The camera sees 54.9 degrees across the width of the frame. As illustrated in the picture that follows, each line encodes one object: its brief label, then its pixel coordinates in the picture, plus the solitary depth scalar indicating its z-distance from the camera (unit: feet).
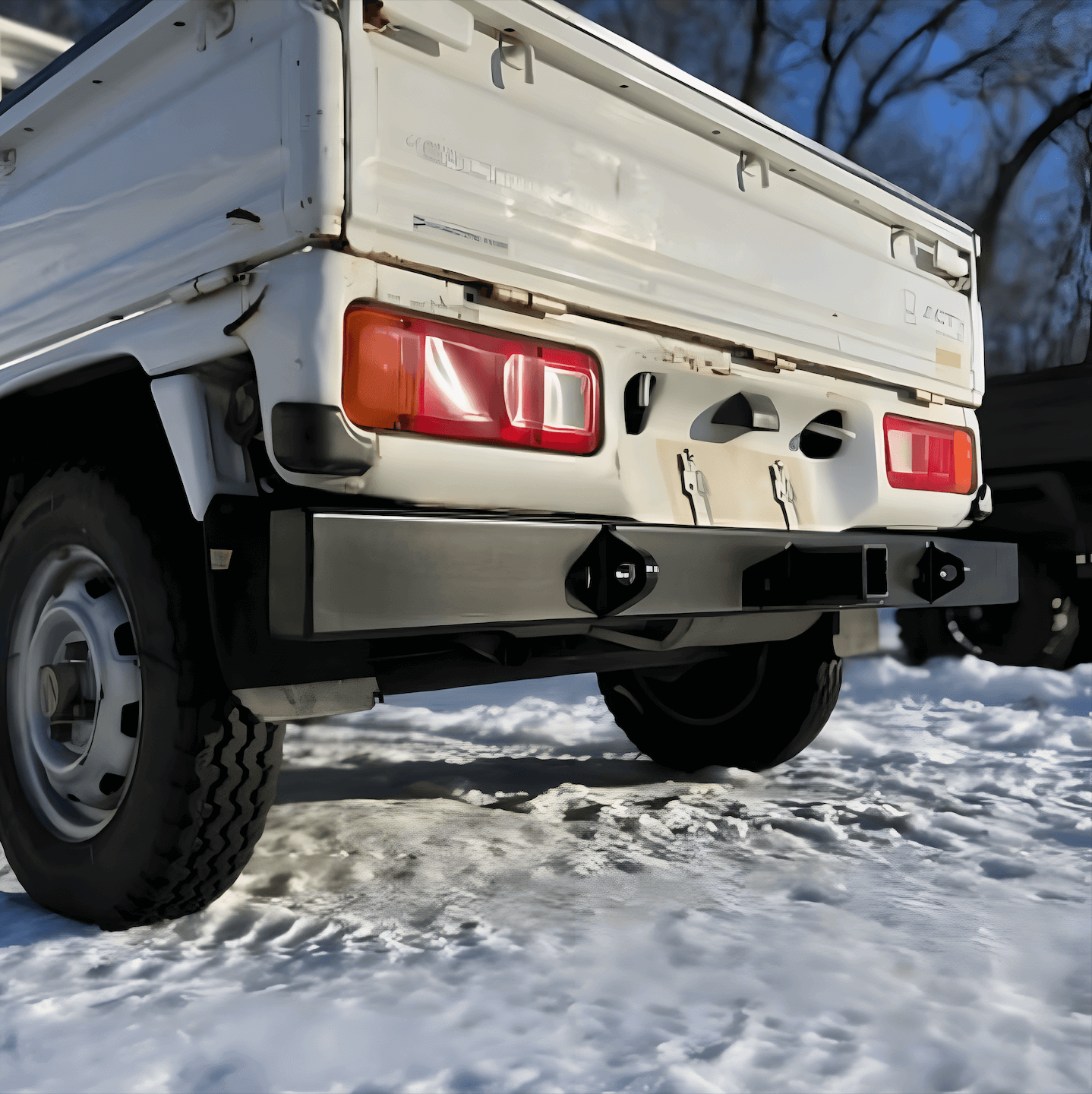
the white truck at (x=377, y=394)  6.13
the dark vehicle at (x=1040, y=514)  19.86
